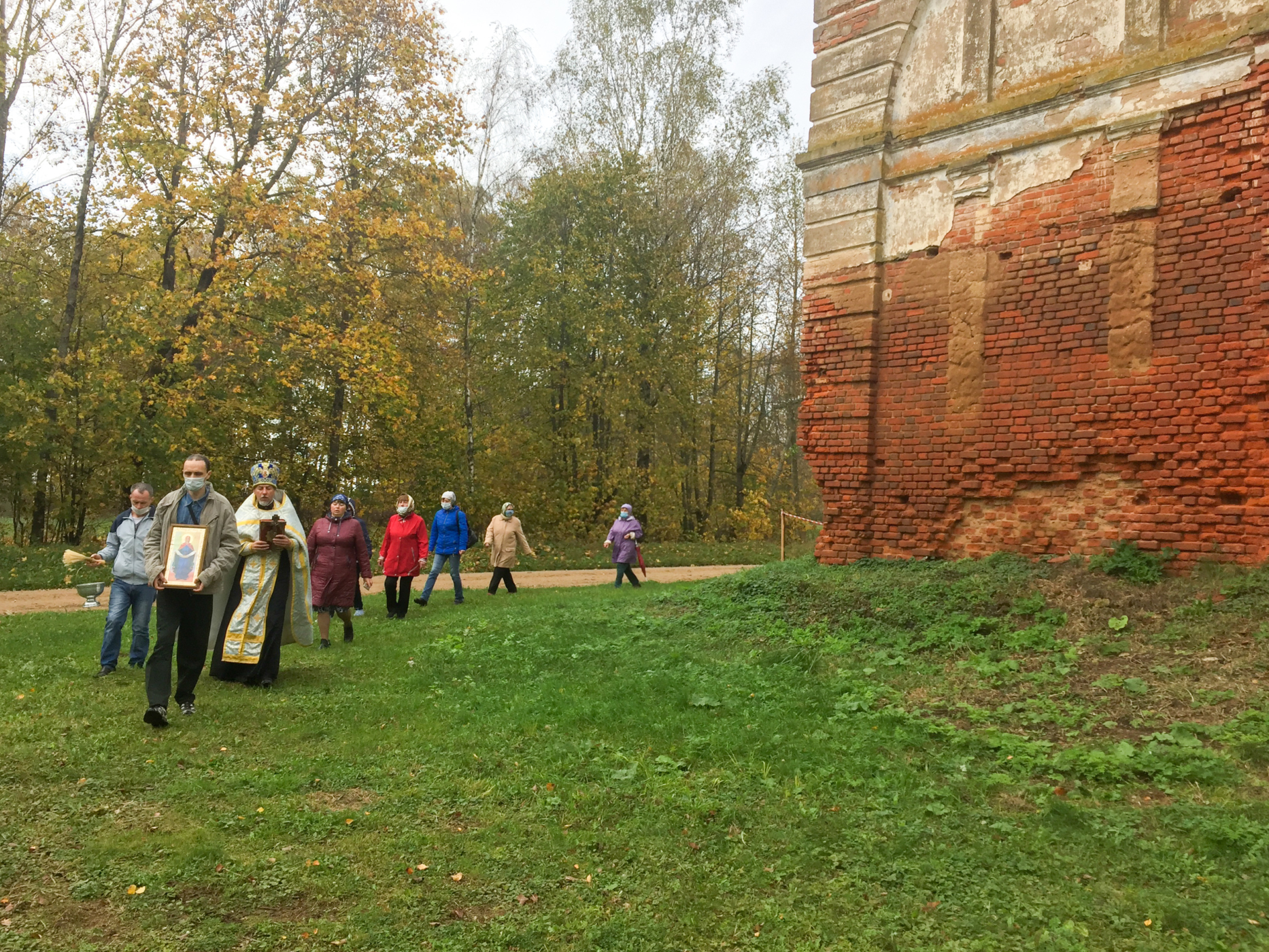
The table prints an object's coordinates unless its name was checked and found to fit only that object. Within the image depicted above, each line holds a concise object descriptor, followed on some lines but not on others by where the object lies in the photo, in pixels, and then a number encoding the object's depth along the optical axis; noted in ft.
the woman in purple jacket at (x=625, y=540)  54.03
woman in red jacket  39.22
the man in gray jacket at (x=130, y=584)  27.04
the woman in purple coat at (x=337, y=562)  33.55
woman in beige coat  49.88
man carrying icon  21.88
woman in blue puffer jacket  45.16
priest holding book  26.04
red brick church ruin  26.76
